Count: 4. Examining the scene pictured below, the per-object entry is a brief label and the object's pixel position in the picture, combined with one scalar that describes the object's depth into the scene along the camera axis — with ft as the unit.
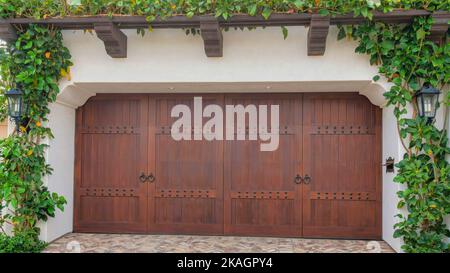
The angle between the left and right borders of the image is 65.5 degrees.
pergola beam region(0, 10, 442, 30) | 12.70
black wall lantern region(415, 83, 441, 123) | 12.84
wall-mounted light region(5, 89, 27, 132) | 13.88
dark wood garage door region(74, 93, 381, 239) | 16.11
